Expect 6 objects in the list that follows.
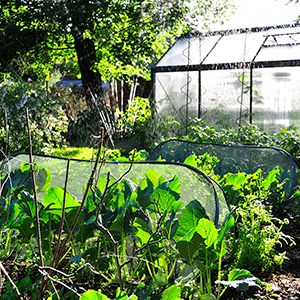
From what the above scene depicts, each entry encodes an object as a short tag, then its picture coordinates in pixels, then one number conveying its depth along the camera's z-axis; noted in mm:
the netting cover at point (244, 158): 3598
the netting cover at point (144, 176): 2336
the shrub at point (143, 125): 7492
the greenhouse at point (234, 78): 7148
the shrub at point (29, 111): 6496
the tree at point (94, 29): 9141
